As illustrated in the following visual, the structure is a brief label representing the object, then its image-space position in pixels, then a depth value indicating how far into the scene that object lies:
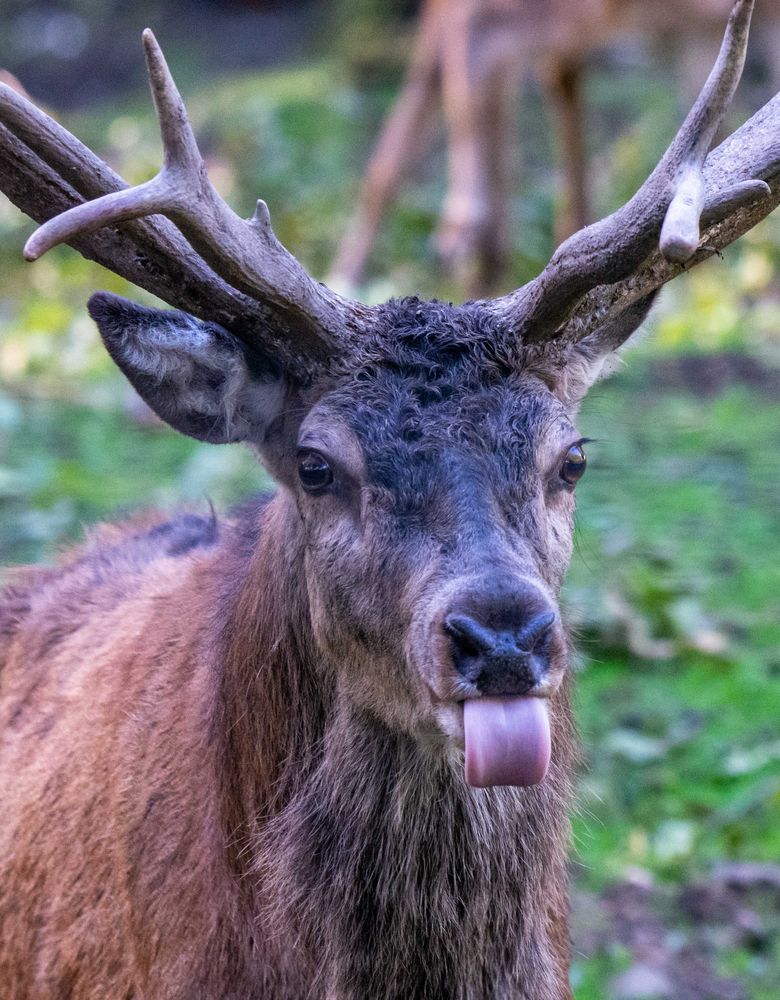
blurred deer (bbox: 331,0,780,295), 24.73
